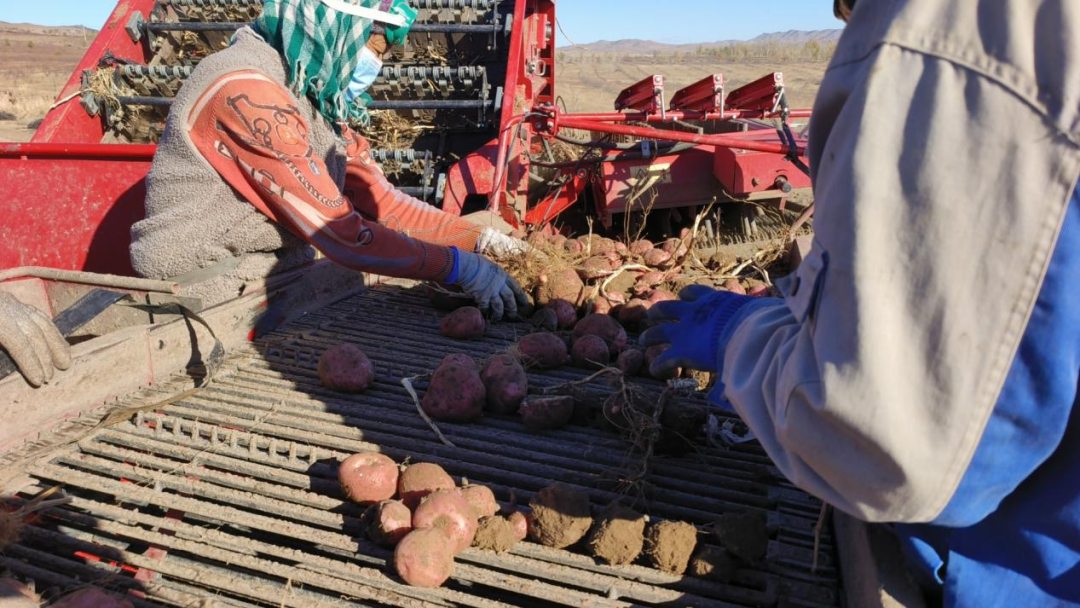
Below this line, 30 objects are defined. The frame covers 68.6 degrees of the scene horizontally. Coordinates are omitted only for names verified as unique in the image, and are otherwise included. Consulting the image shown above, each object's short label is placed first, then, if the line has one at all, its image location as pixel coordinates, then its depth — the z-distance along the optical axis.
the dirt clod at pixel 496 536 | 1.76
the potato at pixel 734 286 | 3.36
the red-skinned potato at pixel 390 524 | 1.74
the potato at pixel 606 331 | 2.84
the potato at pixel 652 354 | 2.54
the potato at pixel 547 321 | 3.11
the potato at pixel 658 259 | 3.88
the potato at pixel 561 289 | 3.30
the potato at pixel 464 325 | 2.98
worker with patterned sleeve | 2.79
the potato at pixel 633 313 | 3.12
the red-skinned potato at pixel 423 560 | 1.62
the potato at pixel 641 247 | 4.01
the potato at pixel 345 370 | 2.45
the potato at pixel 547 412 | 2.29
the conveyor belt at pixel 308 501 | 1.66
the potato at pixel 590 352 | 2.72
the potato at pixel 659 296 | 3.27
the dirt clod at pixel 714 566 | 1.68
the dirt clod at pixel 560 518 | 1.77
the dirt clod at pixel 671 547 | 1.68
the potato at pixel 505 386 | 2.39
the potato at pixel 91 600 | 1.49
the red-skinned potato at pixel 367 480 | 1.87
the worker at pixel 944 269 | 0.88
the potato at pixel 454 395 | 2.31
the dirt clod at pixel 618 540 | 1.71
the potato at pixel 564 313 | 3.15
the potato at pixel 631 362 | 2.57
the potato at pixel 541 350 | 2.68
